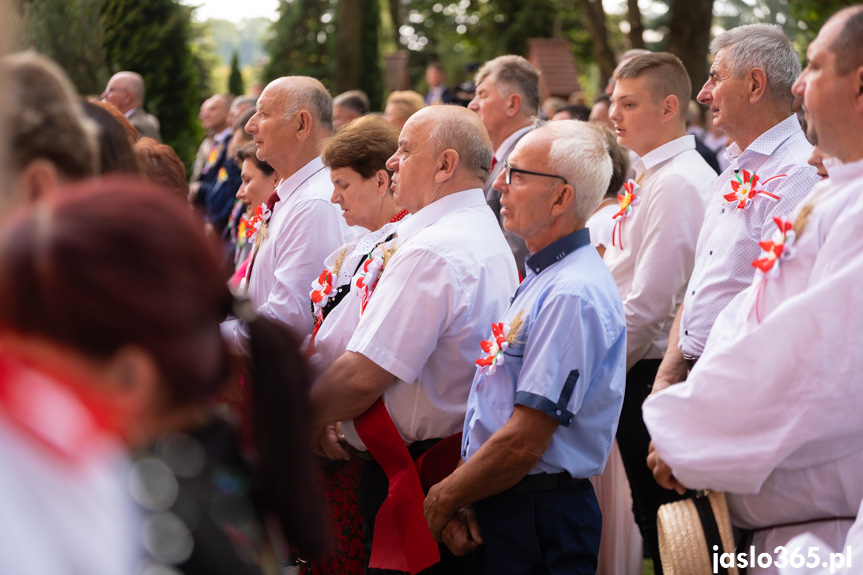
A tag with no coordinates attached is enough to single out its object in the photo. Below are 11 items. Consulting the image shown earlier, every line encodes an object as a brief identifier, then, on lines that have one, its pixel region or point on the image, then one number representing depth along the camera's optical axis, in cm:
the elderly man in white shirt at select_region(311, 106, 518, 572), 319
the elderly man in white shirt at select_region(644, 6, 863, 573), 205
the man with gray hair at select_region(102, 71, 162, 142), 782
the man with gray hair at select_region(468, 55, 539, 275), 557
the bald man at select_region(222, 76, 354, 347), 428
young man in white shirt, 404
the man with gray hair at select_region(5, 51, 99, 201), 159
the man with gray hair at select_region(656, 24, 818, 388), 324
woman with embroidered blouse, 384
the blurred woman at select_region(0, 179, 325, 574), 112
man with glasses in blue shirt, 284
